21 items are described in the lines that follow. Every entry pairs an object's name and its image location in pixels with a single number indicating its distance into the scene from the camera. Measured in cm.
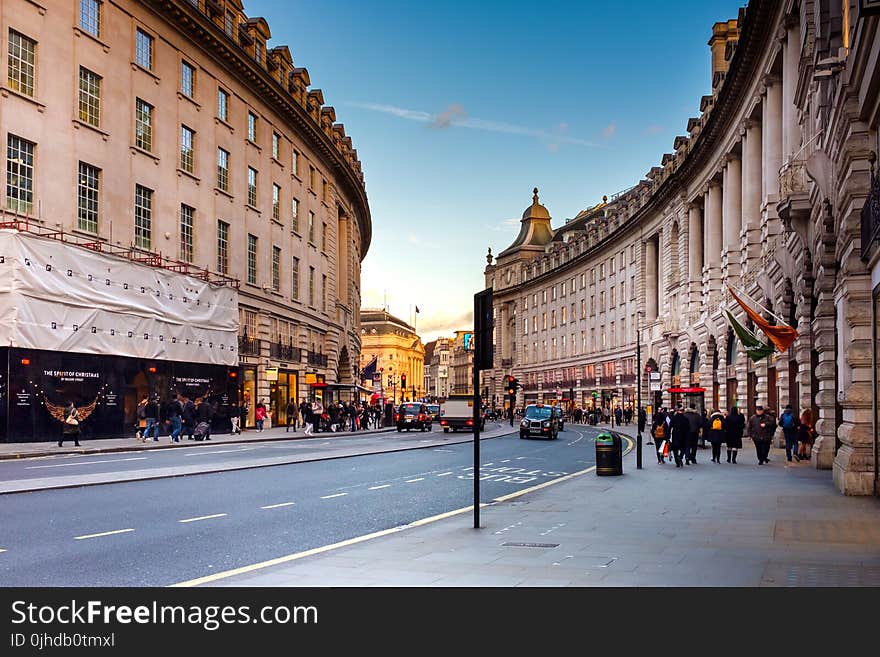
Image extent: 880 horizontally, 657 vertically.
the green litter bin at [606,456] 2372
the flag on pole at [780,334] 2656
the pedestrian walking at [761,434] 2838
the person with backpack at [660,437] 2864
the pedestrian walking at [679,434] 2806
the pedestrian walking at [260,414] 5128
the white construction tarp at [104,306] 3306
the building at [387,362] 19675
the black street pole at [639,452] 2650
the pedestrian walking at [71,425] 3184
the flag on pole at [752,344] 3039
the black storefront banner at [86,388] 3278
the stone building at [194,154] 3506
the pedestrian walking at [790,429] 2755
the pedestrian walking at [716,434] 2953
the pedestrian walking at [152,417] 3744
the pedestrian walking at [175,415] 3784
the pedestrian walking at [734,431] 2923
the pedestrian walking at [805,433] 2725
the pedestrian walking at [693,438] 2911
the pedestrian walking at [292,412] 5255
